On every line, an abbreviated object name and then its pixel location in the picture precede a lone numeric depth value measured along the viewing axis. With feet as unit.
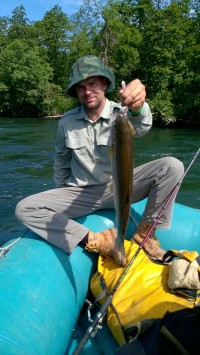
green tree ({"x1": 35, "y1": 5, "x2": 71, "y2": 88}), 156.76
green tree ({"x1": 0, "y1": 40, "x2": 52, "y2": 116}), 129.80
